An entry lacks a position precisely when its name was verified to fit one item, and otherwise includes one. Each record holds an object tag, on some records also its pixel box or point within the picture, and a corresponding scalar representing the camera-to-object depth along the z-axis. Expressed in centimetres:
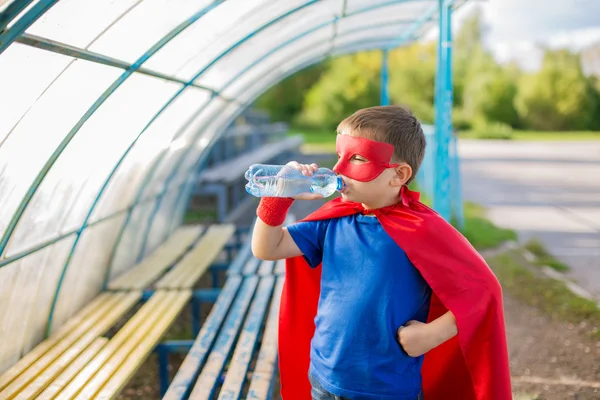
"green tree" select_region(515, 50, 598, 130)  3816
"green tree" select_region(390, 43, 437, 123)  4003
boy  215
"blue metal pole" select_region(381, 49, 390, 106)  1330
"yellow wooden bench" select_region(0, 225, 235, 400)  351
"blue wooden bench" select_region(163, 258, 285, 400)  341
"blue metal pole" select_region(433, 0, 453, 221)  653
